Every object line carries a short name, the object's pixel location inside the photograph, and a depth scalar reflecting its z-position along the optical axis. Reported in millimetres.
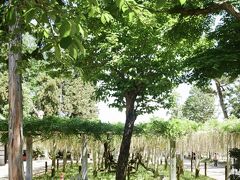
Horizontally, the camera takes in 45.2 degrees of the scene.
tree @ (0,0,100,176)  1521
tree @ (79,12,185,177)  9953
